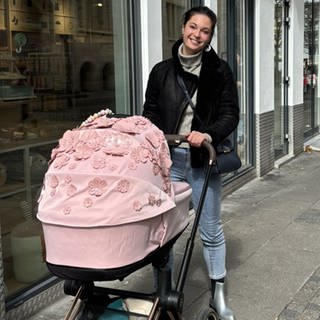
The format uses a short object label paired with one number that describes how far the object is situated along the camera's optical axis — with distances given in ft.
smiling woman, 8.96
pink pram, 6.13
